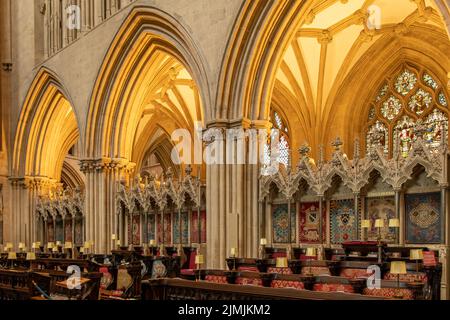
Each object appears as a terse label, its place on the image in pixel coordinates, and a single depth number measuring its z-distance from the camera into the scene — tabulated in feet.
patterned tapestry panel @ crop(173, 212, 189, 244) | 50.80
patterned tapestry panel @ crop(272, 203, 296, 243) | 41.32
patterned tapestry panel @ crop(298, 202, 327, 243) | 39.93
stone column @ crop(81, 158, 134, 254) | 56.49
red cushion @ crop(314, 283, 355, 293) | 20.83
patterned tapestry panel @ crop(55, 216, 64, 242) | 68.54
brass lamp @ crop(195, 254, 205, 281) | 30.40
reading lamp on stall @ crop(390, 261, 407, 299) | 19.70
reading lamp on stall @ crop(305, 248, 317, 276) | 32.88
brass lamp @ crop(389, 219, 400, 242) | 30.71
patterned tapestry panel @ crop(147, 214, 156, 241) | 54.40
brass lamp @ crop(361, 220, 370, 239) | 32.83
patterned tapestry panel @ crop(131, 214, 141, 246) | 55.83
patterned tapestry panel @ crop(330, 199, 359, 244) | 37.93
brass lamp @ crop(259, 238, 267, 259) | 38.75
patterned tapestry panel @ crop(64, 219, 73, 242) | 67.12
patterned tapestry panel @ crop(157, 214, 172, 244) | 52.70
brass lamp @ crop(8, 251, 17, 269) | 44.76
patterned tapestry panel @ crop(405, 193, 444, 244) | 33.55
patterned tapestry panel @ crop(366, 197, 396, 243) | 36.37
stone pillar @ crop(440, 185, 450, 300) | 29.94
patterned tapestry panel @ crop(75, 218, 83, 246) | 65.01
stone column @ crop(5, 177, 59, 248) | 70.79
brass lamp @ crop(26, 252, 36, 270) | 40.49
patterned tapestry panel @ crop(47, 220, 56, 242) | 69.87
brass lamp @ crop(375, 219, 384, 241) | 30.78
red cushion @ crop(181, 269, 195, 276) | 38.14
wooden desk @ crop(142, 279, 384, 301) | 15.32
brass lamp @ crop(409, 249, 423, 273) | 24.70
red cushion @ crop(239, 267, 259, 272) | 31.69
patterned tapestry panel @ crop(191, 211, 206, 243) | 49.01
